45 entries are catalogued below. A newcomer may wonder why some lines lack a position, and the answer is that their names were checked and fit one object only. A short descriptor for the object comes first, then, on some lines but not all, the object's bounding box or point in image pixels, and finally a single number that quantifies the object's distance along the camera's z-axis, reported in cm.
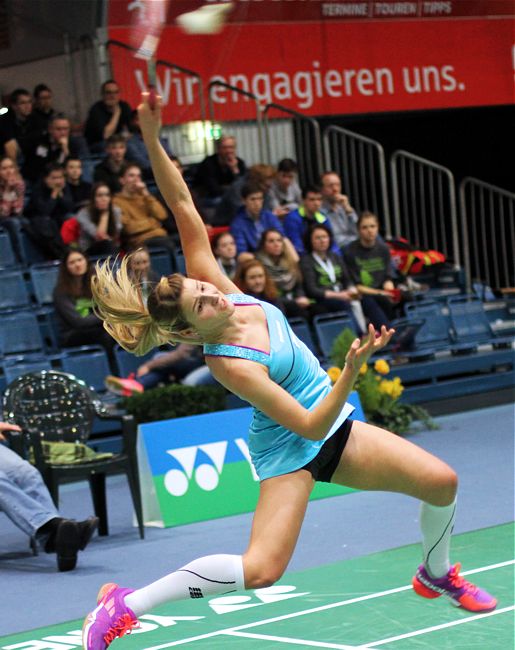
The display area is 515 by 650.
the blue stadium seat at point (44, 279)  1095
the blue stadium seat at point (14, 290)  1091
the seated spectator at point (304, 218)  1222
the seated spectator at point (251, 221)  1181
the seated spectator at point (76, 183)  1190
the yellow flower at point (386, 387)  1015
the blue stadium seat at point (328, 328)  1114
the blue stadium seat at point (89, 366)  988
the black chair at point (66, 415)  761
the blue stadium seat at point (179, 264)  1162
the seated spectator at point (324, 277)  1151
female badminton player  433
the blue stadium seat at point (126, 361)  1024
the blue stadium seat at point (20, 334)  1034
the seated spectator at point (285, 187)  1299
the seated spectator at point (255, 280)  1038
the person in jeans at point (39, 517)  668
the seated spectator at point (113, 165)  1198
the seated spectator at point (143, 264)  997
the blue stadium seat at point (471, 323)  1234
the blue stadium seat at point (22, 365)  944
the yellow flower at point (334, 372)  974
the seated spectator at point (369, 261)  1215
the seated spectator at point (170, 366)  1016
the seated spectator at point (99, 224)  1109
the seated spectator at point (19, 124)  1253
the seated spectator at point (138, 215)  1154
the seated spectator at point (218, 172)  1327
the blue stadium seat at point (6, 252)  1132
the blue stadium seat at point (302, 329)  1097
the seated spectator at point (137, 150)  1288
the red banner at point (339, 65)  1480
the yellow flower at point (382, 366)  1022
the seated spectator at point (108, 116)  1292
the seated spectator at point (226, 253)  1107
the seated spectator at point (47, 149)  1229
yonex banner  783
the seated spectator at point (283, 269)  1123
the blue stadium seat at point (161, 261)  1150
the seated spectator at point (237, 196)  1270
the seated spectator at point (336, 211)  1295
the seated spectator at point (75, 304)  1017
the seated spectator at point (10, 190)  1130
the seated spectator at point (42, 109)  1263
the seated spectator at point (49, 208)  1146
